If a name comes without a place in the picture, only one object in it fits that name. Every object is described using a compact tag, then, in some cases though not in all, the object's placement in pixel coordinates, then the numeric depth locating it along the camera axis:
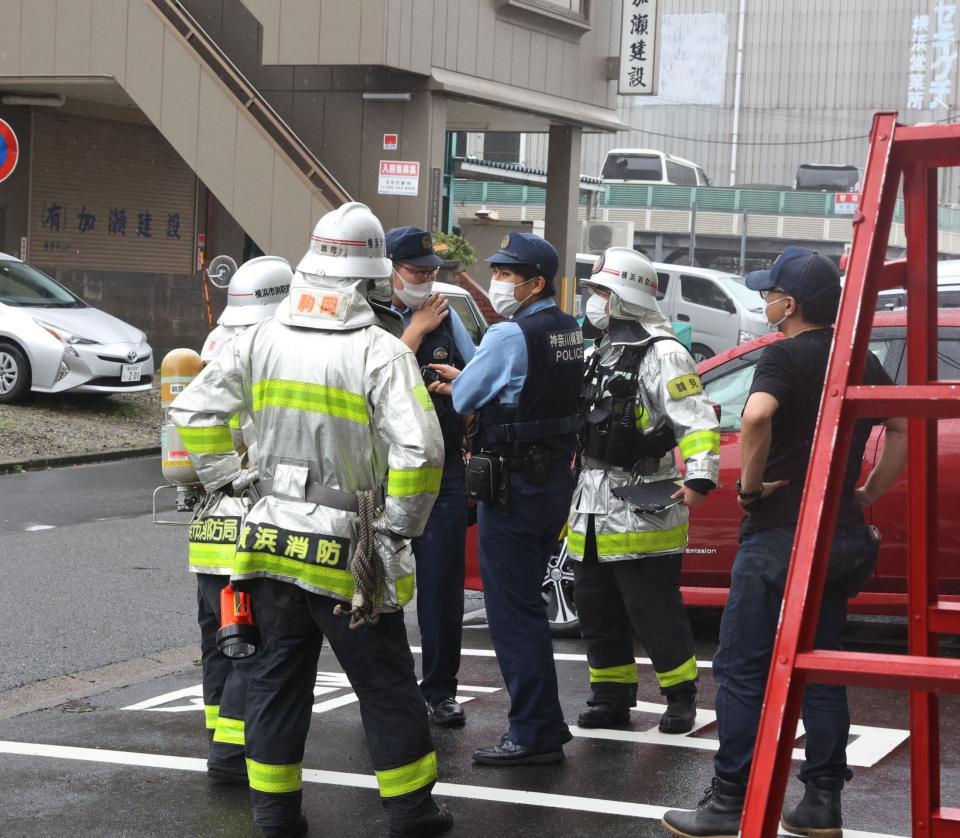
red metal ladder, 2.54
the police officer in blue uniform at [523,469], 5.23
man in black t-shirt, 4.50
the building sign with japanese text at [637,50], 22.56
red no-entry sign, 13.19
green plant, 20.81
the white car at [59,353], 15.41
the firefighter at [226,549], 4.83
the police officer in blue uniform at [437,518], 5.83
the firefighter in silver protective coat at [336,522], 4.23
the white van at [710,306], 24.11
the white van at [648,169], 43.16
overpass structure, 40.75
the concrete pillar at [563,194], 22.81
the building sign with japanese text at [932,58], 57.53
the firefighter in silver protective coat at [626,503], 5.60
